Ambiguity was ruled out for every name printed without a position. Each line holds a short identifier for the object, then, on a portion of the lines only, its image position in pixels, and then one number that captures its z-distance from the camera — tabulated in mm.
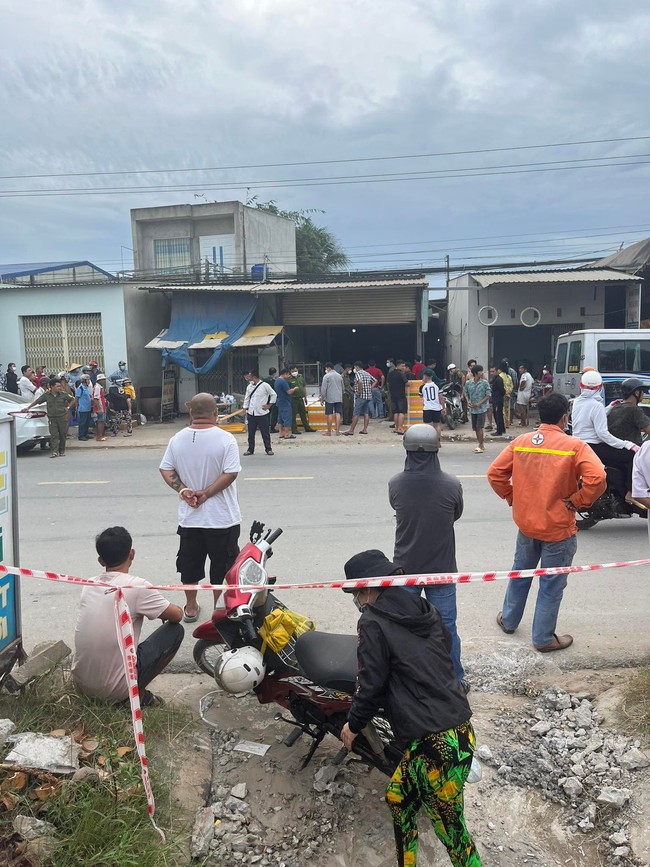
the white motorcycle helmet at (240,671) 3533
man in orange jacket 4535
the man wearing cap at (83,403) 16797
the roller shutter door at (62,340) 20641
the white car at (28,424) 14258
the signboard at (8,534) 3867
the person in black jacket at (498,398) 15455
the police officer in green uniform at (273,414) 17211
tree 41531
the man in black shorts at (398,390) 16578
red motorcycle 3219
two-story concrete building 29062
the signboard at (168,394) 20594
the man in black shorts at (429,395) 13633
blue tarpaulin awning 19750
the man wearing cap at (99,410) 16992
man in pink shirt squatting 3598
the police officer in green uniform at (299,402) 17047
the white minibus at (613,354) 14401
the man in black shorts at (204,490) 5066
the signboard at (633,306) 20094
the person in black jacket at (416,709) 2592
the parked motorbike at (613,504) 7414
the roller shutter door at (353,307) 20609
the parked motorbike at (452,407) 17500
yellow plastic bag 3635
